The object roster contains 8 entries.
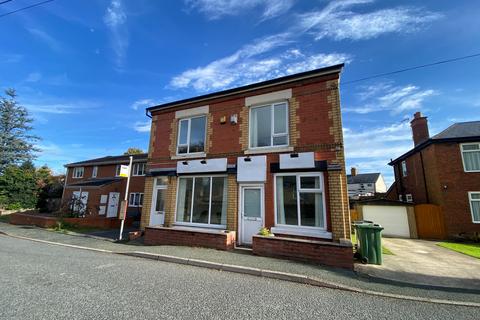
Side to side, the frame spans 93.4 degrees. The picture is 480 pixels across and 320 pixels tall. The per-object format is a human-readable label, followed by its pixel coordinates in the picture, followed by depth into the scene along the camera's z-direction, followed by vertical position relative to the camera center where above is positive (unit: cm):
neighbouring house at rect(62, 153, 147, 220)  2014 +122
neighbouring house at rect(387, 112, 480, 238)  1394 +220
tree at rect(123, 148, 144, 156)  4250 +982
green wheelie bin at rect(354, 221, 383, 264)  657 -104
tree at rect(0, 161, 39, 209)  2233 +113
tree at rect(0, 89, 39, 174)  2916 +823
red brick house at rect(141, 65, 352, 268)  762 +130
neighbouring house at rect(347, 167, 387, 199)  3878 +450
